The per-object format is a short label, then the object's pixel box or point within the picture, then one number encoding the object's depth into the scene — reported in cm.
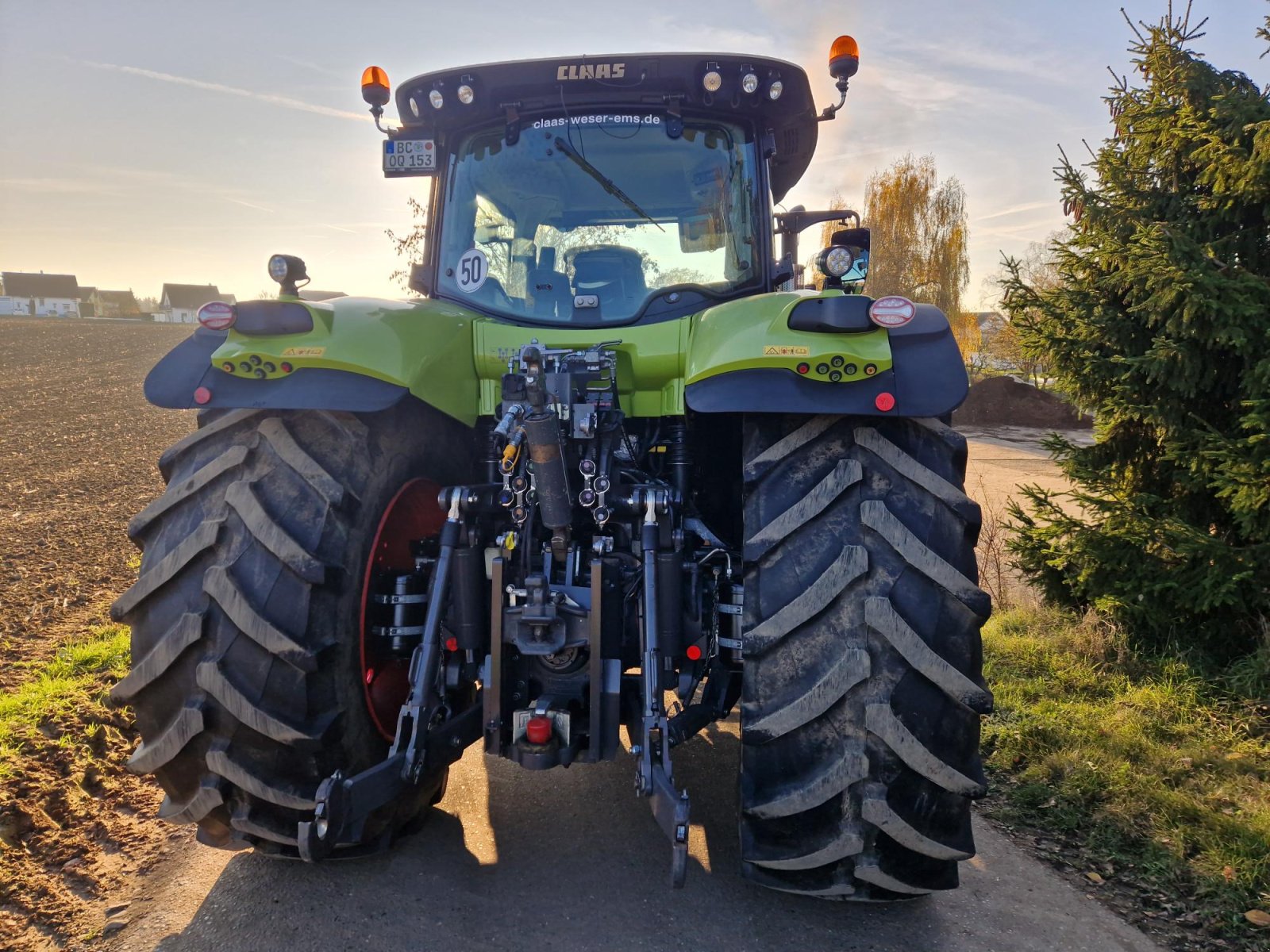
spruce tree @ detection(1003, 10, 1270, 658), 421
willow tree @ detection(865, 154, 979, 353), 3022
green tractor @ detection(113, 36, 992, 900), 221
